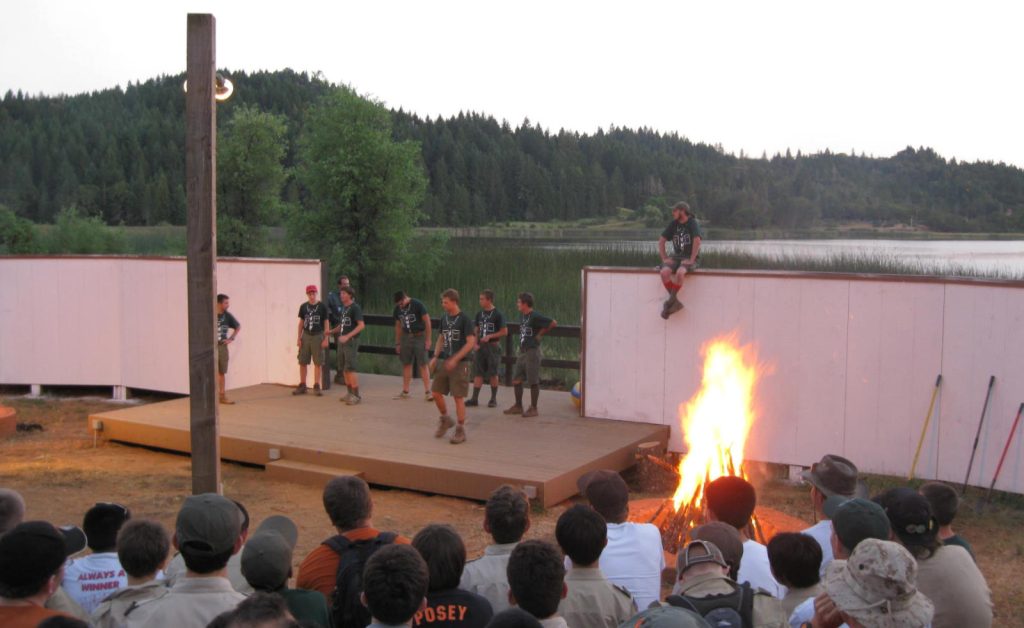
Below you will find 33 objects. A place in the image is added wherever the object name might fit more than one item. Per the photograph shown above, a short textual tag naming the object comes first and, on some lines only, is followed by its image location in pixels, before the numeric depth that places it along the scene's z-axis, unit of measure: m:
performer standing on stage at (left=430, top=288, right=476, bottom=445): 10.95
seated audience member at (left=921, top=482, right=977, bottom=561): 4.72
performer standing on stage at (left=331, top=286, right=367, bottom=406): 13.27
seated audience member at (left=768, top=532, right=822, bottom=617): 3.79
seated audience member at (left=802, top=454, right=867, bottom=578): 5.35
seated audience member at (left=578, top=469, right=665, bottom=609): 4.49
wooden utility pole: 7.22
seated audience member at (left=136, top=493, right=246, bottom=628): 3.51
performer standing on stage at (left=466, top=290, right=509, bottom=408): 12.30
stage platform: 9.94
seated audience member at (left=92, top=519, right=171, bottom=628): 3.59
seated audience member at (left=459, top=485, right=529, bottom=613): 4.12
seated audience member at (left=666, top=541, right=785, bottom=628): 3.44
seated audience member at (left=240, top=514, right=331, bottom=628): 3.68
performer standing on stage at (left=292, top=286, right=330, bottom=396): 13.67
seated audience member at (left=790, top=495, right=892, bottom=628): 4.00
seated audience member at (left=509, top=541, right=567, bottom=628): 3.31
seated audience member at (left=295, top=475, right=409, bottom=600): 4.32
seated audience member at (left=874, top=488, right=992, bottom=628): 4.13
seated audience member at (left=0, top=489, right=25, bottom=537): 4.40
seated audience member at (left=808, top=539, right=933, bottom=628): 3.00
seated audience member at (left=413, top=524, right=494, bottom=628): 3.54
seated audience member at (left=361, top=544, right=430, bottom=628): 3.27
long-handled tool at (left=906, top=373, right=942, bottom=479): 10.05
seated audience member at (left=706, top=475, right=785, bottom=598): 4.54
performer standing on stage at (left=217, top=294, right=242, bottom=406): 13.27
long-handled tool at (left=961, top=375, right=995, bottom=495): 9.70
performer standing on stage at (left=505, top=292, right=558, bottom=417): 12.07
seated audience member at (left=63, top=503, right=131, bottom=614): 4.24
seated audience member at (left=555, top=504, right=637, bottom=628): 3.76
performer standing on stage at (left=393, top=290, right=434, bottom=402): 12.98
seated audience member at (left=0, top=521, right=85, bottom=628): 3.37
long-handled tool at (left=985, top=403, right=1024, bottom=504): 9.50
